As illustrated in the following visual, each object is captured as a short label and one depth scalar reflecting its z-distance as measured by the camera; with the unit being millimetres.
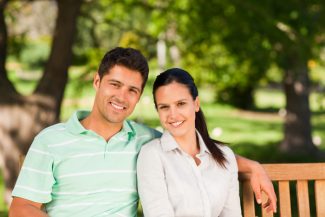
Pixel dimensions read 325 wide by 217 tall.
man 4819
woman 4821
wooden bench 5460
